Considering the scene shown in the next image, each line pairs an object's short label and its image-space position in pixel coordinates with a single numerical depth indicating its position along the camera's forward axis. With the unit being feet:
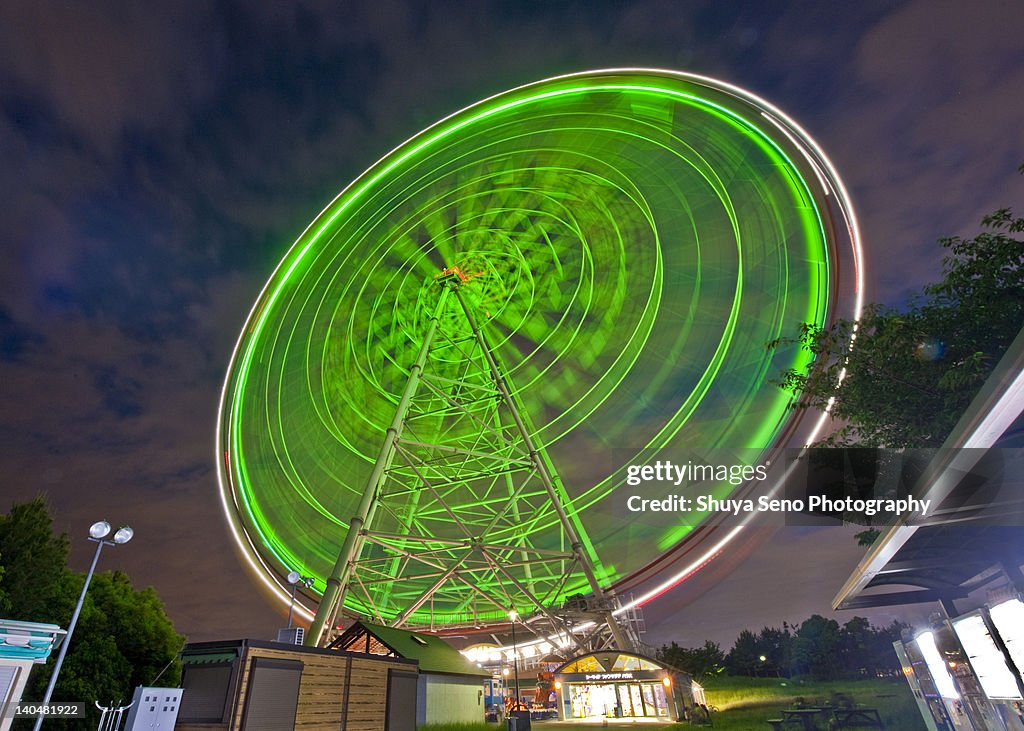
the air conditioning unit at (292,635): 45.88
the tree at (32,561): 70.59
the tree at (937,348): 23.13
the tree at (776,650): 209.67
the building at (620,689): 49.37
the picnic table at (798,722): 35.14
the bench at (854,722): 38.85
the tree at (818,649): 186.80
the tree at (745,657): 207.82
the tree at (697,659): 177.88
